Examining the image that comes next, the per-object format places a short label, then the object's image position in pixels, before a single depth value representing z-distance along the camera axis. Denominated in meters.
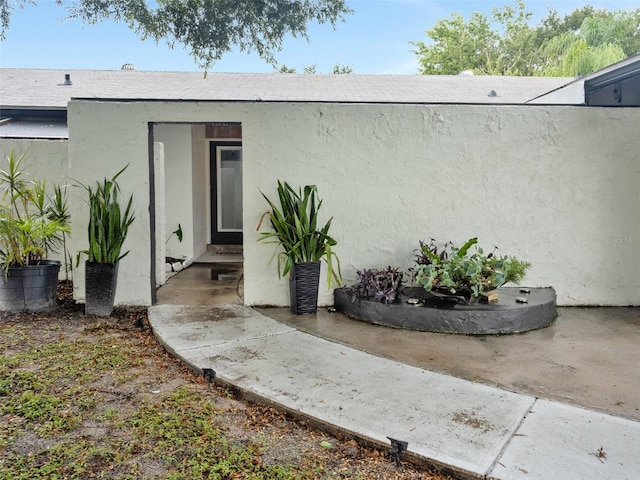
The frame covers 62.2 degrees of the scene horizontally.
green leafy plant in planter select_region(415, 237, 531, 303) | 4.74
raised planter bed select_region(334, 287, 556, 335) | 4.64
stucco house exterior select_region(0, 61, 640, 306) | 5.51
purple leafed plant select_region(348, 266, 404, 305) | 5.00
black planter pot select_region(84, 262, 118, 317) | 5.24
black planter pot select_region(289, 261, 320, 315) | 5.23
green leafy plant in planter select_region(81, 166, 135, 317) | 5.23
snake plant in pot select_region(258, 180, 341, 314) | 5.22
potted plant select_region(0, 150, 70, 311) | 5.25
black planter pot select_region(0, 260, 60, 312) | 5.27
